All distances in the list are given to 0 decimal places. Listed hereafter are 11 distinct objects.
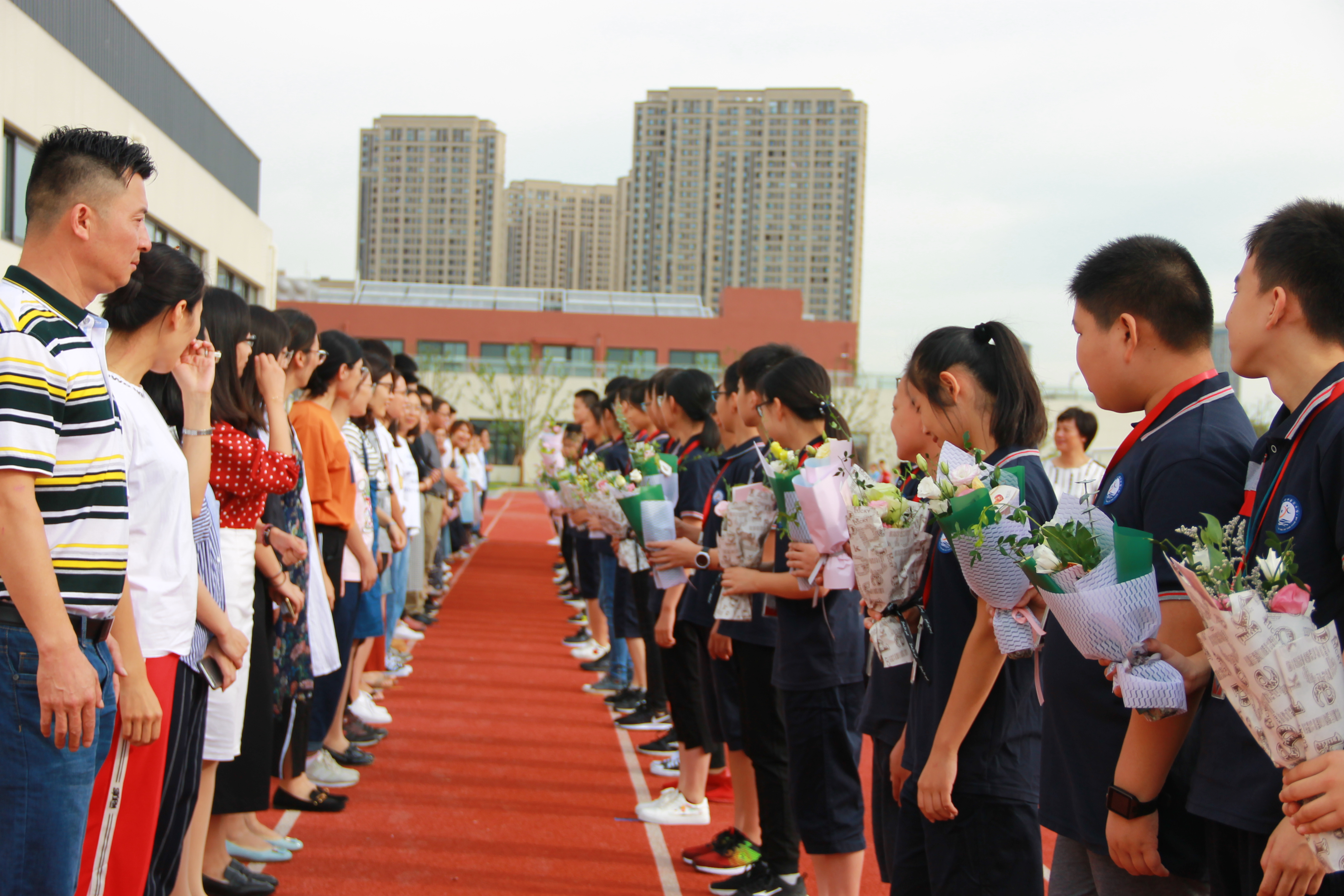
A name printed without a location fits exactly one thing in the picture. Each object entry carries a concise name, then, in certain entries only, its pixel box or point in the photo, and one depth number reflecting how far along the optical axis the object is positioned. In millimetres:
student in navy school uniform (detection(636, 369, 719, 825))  5121
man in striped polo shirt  2127
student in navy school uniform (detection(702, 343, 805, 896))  4043
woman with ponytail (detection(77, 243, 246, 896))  2584
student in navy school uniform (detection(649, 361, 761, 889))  4441
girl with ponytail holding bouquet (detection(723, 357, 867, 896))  3473
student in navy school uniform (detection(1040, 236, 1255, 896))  1979
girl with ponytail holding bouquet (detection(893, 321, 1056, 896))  2443
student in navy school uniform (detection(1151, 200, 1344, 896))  1716
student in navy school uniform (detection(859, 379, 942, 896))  2824
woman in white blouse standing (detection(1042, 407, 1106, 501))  8117
